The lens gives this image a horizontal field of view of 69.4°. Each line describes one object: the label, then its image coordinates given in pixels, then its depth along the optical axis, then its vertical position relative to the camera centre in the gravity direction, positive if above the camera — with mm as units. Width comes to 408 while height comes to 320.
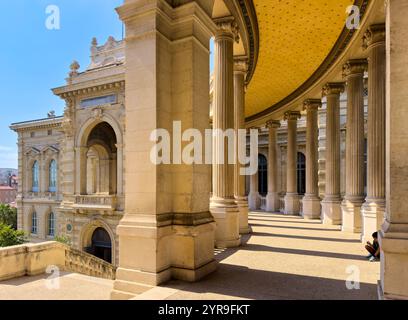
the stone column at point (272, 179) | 26984 -1027
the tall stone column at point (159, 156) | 6379 +290
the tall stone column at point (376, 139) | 11664 +1150
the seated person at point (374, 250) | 8930 -2537
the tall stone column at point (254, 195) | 29753 -2755
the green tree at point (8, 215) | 48675 -7592
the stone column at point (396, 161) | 4785 +102
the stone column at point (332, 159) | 17562 +526
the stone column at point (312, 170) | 20672 -169
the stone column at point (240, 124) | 13609 +2126
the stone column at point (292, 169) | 23547 -99
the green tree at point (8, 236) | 24669 -5748
